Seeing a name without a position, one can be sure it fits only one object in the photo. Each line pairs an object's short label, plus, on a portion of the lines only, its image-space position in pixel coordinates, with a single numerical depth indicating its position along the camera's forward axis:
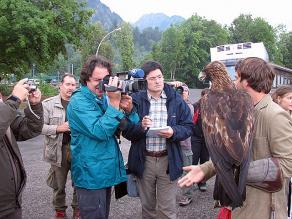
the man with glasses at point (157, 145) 4.28
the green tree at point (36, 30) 19.94
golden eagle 2.44
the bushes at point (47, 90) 29.07
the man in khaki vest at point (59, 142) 5.15
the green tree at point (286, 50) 74.94
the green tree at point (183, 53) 62.72
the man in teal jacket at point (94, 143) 3.46
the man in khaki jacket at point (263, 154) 2.51
